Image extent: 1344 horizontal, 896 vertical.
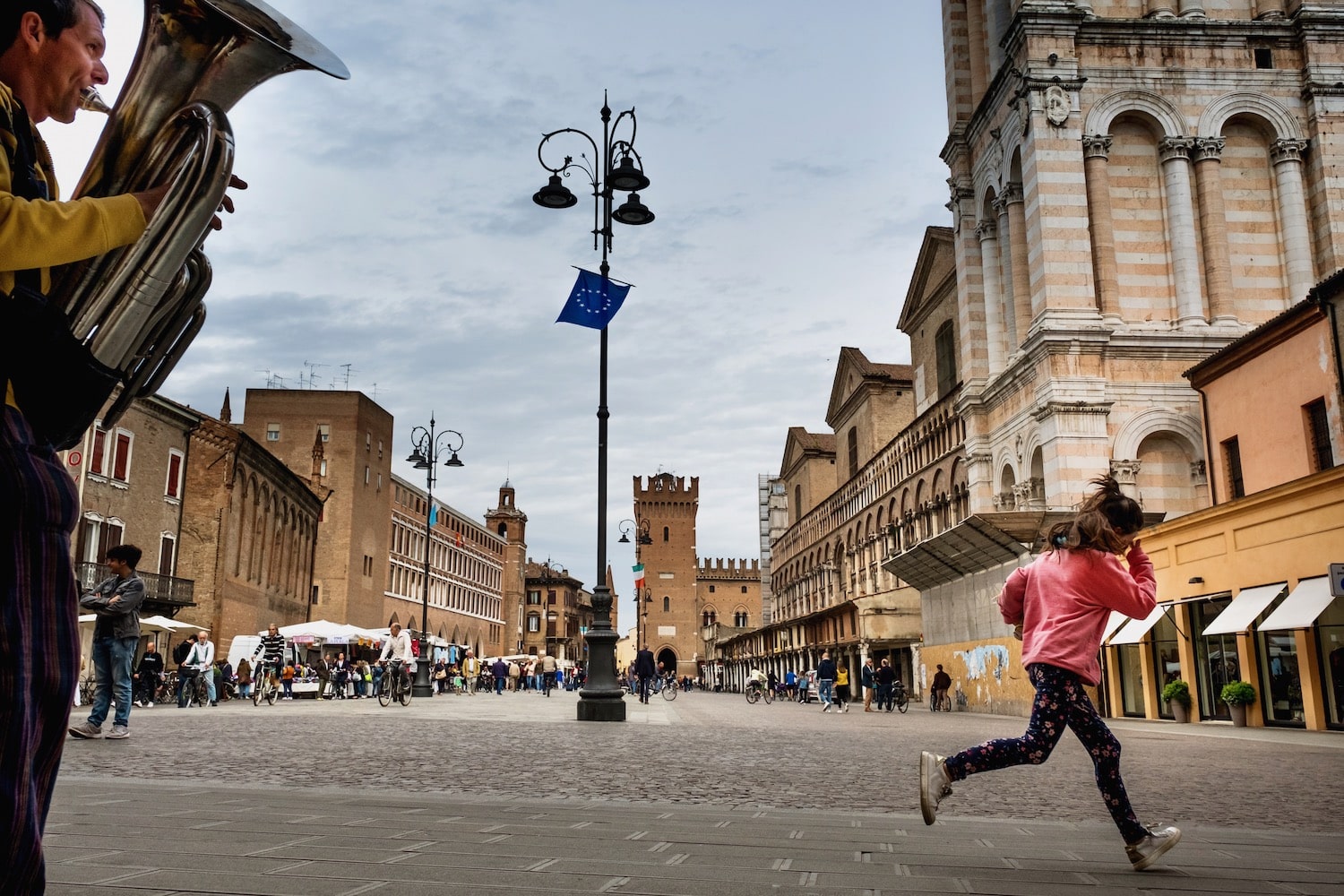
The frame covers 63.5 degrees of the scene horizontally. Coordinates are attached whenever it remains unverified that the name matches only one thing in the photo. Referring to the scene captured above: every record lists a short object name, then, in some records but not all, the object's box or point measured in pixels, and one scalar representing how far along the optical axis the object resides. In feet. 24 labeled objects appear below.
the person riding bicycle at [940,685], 111.96
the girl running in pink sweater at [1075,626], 15.93
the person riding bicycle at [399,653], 90.99
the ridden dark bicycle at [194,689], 90.68
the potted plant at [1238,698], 69.72
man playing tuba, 6.51
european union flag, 61.00
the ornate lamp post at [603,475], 59.88
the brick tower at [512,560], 399.65
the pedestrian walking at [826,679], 116.88
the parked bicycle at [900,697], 117.91
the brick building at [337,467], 233.14
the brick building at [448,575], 279.90
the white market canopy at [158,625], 109.29
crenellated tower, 394.73
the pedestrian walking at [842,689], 108.68
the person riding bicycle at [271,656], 105.09
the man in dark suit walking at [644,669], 115.44
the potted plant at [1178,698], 77.41
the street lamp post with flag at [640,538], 178.36
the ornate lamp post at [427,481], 119.85
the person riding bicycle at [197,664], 88.28
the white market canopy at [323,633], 129.13
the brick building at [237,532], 146.30
